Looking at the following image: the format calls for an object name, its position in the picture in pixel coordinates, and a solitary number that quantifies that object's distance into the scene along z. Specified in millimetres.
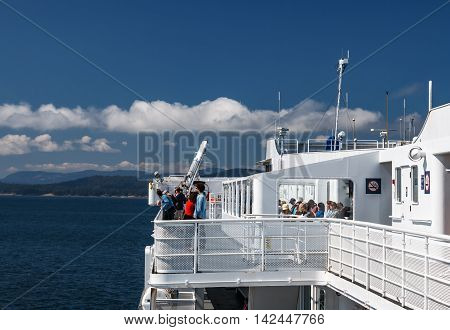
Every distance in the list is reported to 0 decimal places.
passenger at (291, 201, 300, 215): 18961
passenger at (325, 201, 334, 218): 17578
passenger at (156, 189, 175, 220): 17144
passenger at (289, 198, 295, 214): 20900
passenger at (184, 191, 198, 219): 15070
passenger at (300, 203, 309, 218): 18188
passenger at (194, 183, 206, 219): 14438
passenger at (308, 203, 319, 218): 17000
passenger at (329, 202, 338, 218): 17578
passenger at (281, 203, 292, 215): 17953
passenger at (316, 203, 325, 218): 16650
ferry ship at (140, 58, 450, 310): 9875
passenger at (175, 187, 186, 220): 20047
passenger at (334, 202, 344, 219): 17734
